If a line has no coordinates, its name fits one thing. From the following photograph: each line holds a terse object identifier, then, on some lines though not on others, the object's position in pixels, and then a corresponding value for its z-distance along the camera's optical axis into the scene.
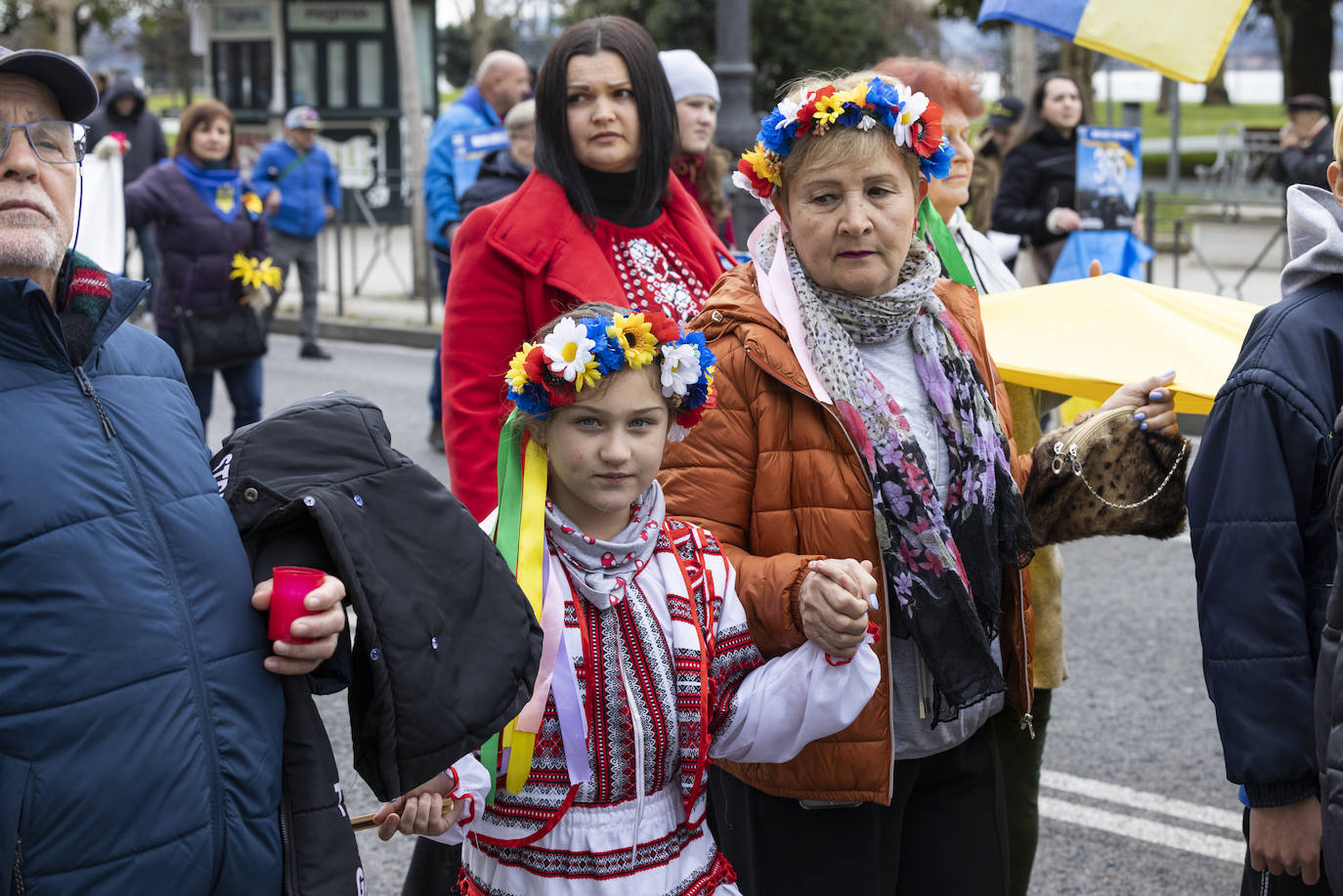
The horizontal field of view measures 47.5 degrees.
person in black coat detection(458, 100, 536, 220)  7.37
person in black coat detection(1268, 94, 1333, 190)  12.55
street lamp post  11.15
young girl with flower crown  2.37
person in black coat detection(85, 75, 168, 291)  13.01
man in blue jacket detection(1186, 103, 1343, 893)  2.33
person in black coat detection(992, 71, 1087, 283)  9.35
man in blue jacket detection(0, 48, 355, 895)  1.80
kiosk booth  25.92
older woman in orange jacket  2.62
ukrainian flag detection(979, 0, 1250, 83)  4.14
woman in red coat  3.50
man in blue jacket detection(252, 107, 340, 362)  13.15
